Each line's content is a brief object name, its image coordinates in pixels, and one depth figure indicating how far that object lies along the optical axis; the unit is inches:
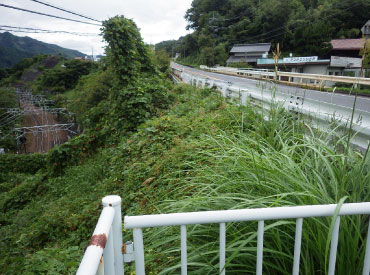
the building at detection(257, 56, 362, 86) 1029.9
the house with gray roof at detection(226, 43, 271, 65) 2048.5
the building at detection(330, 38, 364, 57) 1316.4
